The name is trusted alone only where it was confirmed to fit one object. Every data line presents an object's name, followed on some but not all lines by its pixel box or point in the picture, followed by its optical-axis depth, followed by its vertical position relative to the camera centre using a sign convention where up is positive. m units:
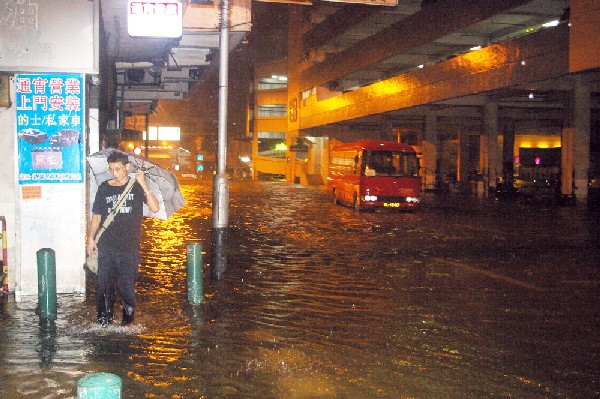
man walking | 8.11 -0.86
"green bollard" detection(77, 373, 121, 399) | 3.62 -1.16
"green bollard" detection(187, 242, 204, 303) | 9.72 -1.56
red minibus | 29.72 -0.70
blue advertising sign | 9.73 +0.49
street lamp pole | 10.79 +0.04
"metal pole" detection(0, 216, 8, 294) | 9.76 -1.36
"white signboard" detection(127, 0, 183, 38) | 10.62 +2.07
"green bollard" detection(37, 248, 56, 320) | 8.67 -1.55
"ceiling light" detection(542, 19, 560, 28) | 33.70 +6.54
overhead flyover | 29.31 +4.34
